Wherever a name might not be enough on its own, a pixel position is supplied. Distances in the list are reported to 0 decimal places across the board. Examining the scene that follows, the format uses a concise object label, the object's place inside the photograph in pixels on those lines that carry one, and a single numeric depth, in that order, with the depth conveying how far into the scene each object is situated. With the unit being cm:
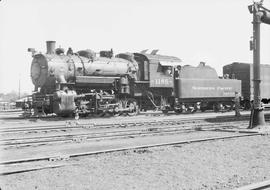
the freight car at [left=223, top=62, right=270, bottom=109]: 2656
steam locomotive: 1742
